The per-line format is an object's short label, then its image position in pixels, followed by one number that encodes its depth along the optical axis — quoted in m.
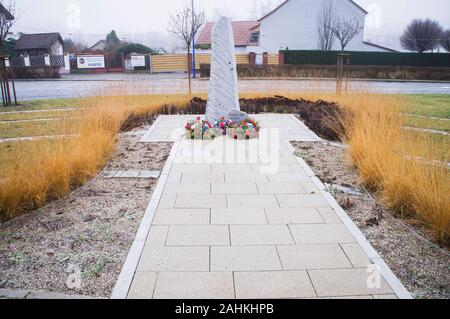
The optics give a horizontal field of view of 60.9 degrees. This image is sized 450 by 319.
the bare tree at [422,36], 43.31
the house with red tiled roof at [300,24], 36.31
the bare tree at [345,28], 32.04
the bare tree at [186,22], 19.06
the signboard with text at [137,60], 36.25
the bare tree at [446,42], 41.78
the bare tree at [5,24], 14.34
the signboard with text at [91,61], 36.09
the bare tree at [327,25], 34.97
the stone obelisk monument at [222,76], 8.34
